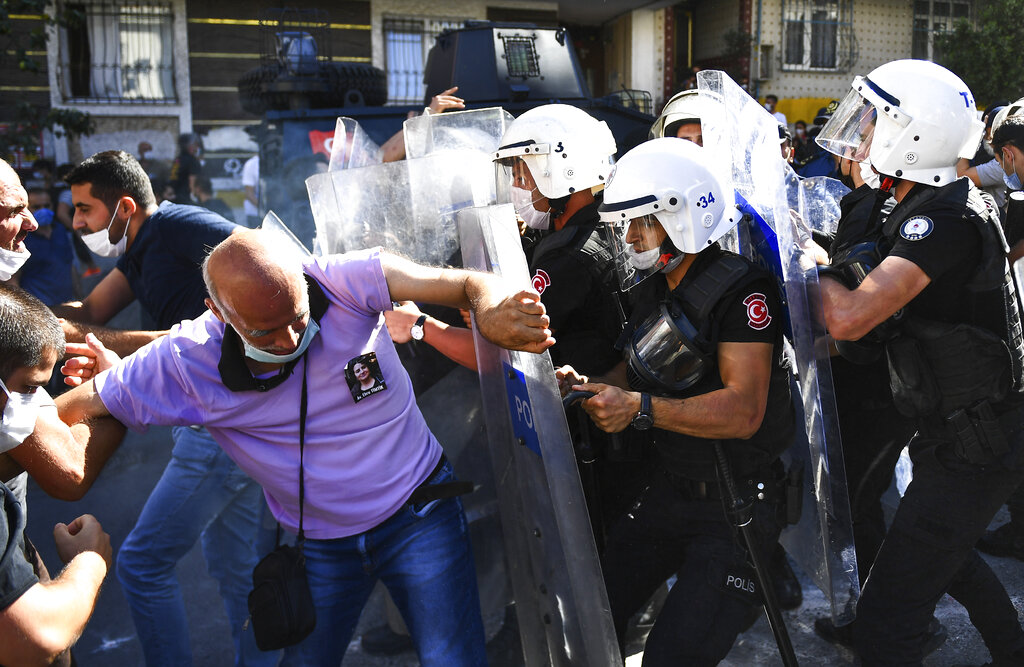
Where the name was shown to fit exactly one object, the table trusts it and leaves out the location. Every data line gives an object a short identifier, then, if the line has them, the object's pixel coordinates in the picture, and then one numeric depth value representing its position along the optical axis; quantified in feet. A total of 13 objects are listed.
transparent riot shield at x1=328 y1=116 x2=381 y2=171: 9.98
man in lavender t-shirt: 6.64
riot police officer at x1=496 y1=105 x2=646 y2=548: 8.79
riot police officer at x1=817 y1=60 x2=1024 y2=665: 7.79
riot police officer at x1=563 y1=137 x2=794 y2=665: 7.21
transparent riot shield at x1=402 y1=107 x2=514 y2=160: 9.91
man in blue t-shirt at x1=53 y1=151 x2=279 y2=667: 9.70
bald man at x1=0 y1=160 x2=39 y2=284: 7.81
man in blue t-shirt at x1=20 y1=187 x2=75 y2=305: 19.66
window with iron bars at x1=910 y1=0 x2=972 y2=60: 61.26
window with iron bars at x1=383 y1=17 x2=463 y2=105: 53.01
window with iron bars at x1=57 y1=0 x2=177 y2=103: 50.06
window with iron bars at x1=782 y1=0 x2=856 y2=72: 58.75
